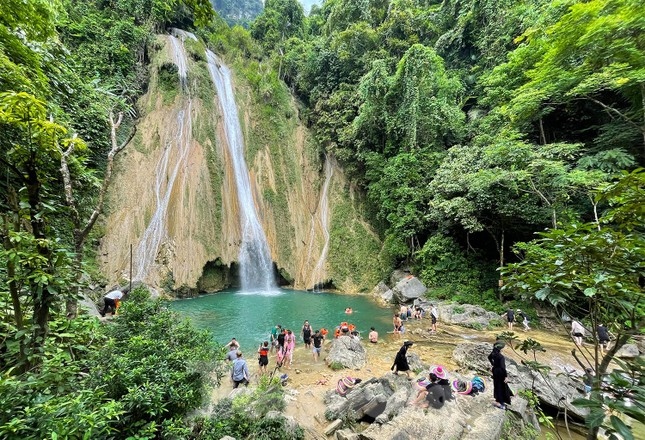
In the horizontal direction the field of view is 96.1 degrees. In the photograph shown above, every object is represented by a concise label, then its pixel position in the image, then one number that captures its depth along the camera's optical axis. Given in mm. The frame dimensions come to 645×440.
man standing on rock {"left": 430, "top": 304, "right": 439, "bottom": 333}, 11686
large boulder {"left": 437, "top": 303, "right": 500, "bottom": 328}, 12227
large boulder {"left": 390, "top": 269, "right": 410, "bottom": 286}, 18578
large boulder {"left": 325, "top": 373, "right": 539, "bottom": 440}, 4332
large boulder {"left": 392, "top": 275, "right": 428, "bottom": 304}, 15805
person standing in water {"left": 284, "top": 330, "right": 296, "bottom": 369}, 8570
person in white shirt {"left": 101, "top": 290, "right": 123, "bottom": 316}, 10328
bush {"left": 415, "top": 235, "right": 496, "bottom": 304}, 15211
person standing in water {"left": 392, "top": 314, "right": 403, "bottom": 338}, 11672
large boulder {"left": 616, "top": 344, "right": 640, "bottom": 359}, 9058
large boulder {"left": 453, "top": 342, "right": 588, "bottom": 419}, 6363
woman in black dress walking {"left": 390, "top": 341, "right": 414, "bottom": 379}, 7128
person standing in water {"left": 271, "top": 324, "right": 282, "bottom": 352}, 9672
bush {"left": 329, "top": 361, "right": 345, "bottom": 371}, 8453
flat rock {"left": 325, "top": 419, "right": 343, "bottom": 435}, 5137
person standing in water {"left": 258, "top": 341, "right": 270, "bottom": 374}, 7723
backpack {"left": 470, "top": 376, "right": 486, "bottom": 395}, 6232
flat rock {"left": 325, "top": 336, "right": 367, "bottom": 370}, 8641
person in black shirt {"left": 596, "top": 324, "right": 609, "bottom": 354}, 8547
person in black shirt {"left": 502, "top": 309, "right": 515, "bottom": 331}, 11588
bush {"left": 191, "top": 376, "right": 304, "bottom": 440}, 3674
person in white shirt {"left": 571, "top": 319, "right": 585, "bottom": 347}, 9156
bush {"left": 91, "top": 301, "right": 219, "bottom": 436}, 2904
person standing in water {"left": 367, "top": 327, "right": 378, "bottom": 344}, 10695
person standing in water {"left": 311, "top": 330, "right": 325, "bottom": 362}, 9055
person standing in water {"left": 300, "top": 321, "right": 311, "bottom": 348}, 9867
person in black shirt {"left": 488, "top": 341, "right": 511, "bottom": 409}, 5032
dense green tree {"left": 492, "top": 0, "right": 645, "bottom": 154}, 9039
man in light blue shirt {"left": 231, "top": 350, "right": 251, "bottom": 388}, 6750
